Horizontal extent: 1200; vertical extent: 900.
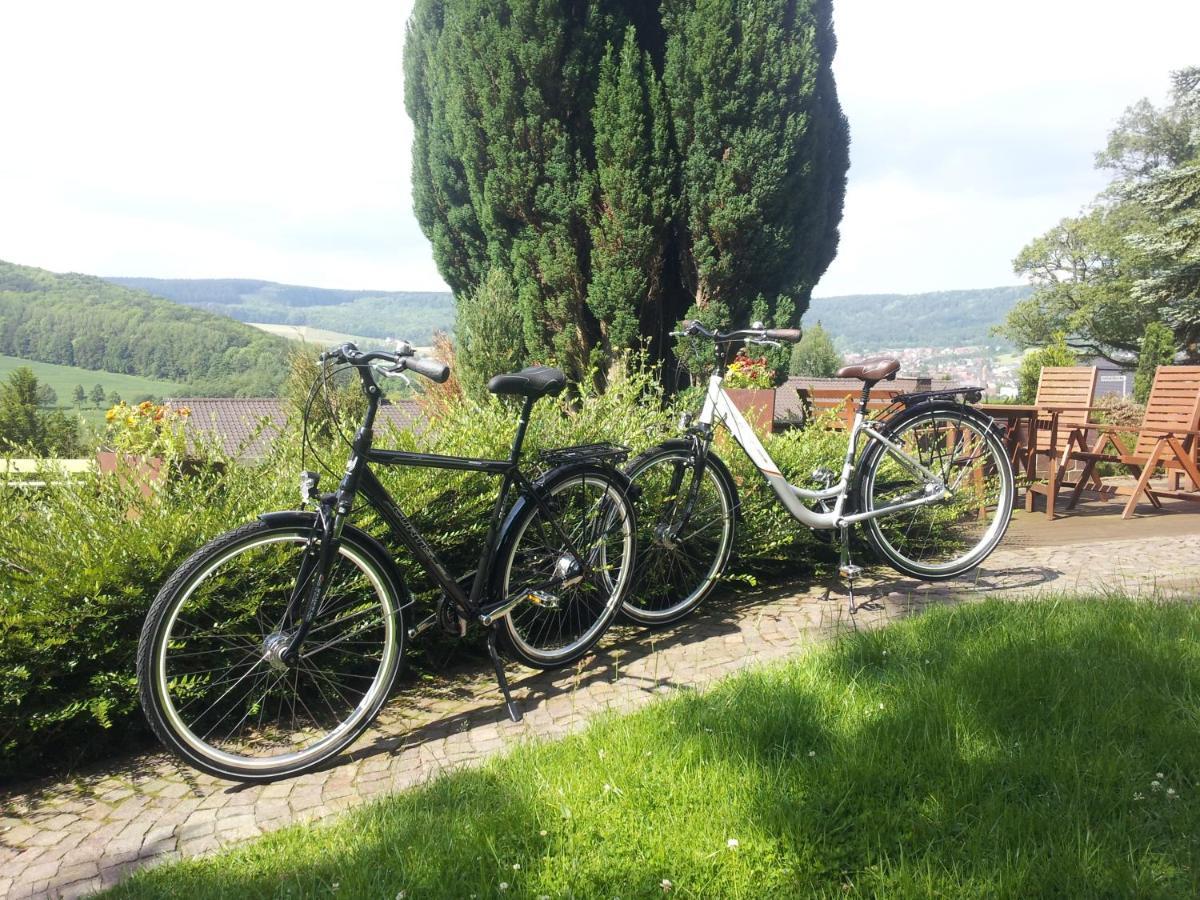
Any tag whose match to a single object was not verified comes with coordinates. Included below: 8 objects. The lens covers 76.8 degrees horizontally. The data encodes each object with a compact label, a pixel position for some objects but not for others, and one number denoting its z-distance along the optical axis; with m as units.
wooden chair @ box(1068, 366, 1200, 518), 6.43
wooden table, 6.30
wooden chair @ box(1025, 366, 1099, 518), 6.53
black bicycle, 2.39
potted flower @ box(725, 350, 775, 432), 5.51
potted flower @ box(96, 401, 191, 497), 2.97
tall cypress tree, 9.38
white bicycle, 3.63
